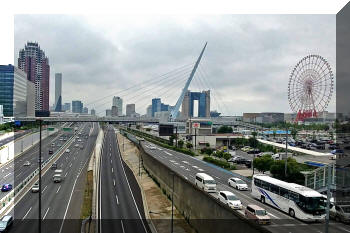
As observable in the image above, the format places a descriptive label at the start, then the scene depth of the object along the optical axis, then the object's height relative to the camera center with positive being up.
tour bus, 15.74 -4.84
